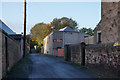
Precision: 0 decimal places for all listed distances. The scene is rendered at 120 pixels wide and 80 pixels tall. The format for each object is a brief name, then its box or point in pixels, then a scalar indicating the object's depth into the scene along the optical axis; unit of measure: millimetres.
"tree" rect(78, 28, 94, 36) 84412
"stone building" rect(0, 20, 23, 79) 7734
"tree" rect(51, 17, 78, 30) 63931
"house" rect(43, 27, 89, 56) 43062
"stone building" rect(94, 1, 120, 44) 15094
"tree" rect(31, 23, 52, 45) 66312
